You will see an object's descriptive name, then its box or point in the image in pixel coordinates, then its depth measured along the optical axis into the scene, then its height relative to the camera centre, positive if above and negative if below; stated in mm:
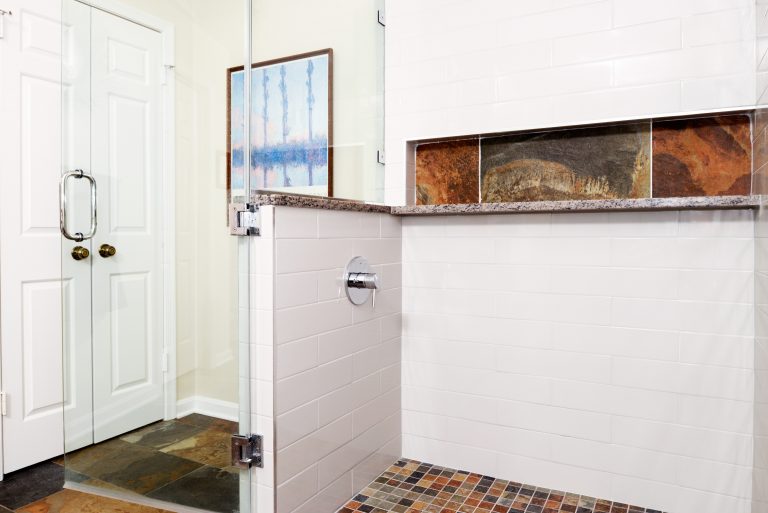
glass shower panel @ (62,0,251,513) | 1518 -46
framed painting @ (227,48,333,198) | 1488 +345
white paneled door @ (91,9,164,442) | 1608 +54
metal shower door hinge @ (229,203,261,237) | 1473 +65
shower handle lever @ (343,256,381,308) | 1782 -117
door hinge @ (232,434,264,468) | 1512 -569
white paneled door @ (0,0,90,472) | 2062 +36
